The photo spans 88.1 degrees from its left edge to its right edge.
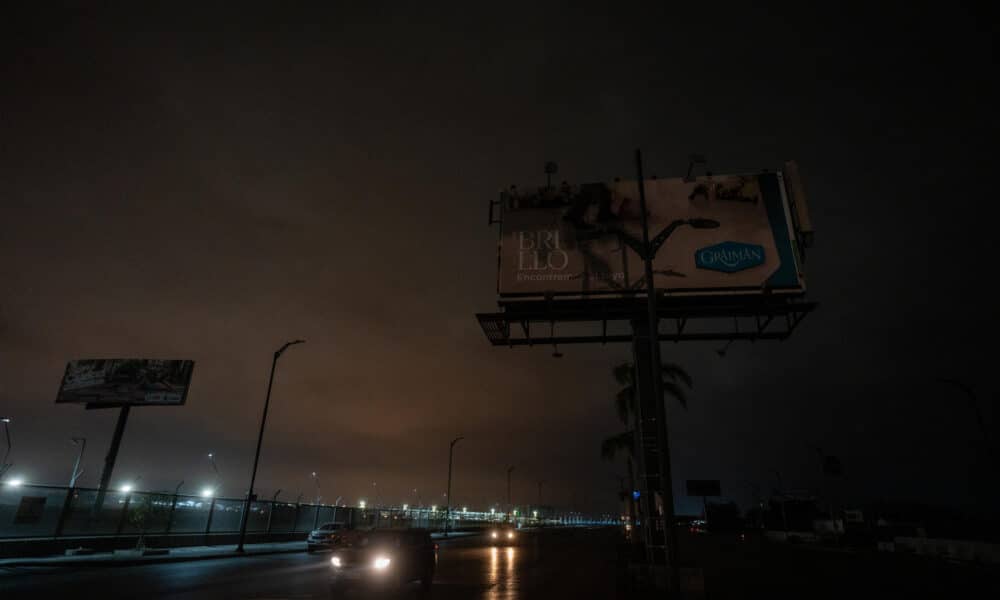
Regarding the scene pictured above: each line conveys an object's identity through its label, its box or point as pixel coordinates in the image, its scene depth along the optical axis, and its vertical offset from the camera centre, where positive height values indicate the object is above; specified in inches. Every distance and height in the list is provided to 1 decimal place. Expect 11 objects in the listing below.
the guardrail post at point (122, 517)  1037.6 -36.4
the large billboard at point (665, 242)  803.4 +401.8
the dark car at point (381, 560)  569.3 -64.2
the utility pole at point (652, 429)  487.5 +88.1
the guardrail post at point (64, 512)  895.7 -25.0
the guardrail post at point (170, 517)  1162.4 -39.3
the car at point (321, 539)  1264.1 -87.7
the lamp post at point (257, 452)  1163.9 +111.8
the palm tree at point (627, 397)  1354.6 +274.4
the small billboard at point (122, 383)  2049.7 +428.7
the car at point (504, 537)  2133.4 -137.4
